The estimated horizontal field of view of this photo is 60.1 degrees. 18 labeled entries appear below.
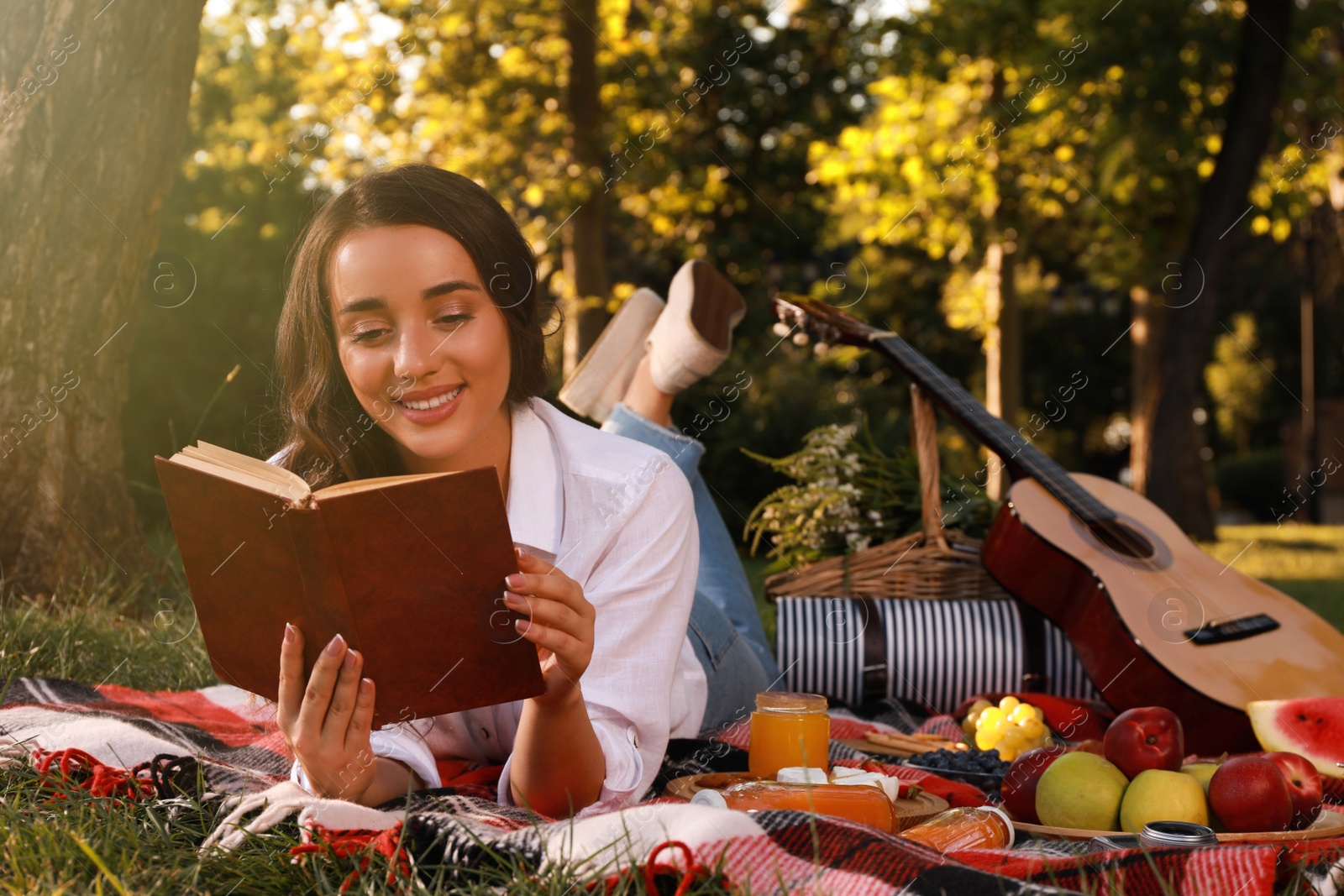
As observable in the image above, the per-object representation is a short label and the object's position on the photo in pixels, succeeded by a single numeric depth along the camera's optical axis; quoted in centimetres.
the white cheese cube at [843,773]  222
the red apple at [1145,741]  225
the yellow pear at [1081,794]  218
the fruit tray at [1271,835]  199
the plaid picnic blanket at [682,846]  171
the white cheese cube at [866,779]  216
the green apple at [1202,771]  225
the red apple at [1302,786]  215
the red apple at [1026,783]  232
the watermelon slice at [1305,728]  270
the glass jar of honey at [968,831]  208
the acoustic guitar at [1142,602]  318
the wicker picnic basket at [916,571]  436
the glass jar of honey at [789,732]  248
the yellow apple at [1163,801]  211
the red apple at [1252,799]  206
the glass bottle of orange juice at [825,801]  206
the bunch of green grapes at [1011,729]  313
